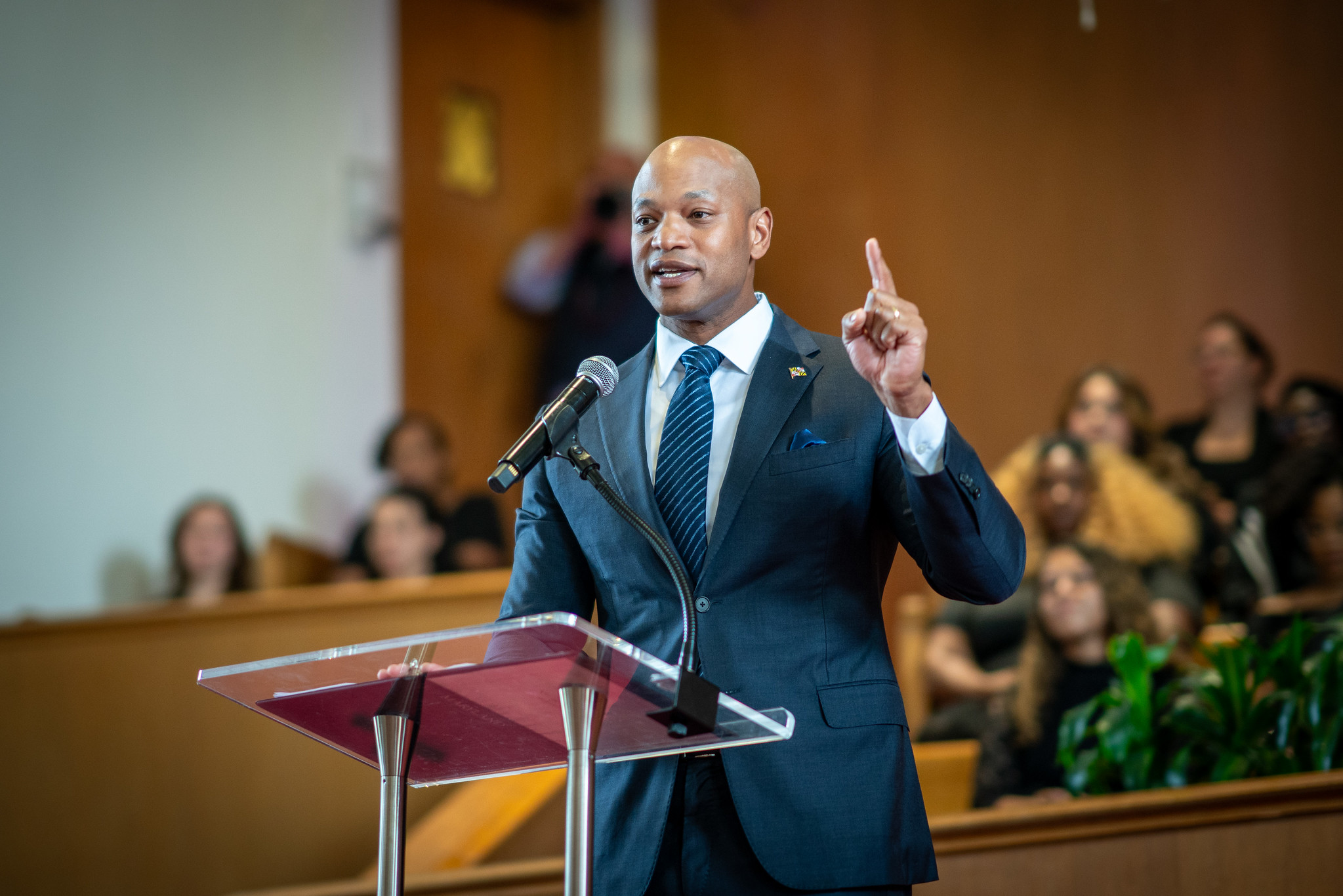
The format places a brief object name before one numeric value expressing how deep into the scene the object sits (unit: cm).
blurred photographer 1422
